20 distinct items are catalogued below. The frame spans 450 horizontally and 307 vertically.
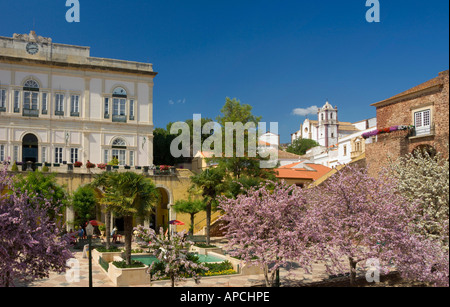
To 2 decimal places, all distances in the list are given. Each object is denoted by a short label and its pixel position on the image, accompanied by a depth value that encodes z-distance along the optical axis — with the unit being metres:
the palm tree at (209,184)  29.88
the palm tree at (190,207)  35.28
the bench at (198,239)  32.66
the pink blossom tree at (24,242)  13.02
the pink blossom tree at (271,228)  15.94
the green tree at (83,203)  32.41
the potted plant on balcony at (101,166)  37.25
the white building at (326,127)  107.18
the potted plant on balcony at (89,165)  36.62
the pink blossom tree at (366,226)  14.95
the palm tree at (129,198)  21.20
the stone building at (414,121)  27.67
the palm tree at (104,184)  26.45
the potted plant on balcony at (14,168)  33.71
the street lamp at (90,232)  16.03
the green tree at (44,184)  27.72
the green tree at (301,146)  102.38
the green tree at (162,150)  55.31
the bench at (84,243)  29.98
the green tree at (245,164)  36.66
